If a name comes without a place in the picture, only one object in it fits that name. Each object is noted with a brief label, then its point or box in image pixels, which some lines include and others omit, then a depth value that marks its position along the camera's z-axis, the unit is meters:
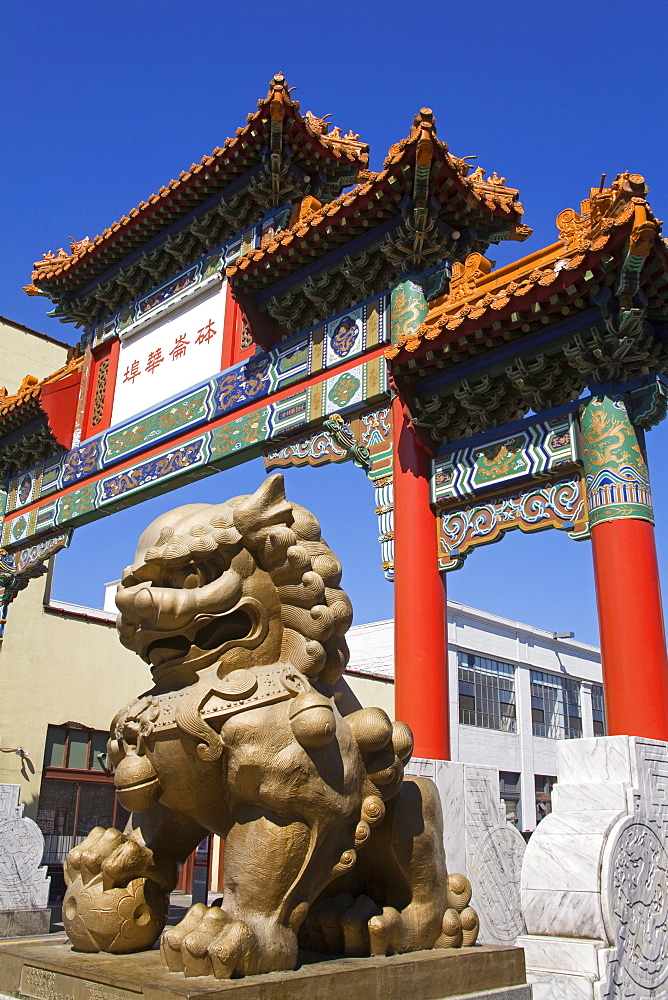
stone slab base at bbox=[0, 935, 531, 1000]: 2.38
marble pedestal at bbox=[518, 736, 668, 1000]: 4.08
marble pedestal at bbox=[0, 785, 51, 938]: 7.86
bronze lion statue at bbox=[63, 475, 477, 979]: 2.68
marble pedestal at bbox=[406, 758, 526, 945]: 5.41
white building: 20.20
